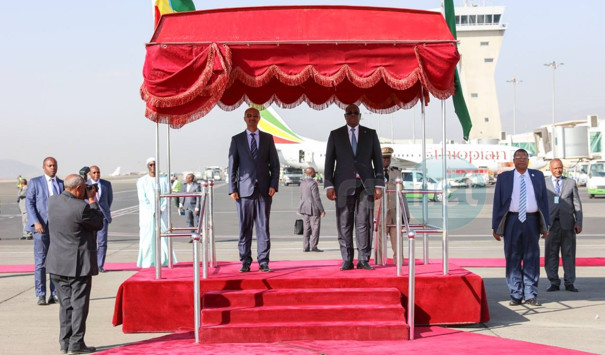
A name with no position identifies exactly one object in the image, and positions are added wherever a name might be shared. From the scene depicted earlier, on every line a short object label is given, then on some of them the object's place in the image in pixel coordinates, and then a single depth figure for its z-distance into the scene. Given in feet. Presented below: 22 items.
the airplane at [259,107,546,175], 216.74
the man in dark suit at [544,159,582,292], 36.81
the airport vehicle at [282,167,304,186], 270.24
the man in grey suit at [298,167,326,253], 57.18
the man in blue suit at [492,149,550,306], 32.53
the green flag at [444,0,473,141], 31.07
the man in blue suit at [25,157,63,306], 33.06
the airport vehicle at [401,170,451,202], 132.85
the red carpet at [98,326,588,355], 23.67
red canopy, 28.25
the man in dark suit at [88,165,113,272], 44.04
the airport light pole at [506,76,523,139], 385.70
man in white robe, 43.06
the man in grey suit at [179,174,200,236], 67.00
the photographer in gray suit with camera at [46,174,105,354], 24.88
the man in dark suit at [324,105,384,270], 30.32
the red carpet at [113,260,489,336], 27.71
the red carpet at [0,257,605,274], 47.44
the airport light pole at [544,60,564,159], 226.40
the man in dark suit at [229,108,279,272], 30.27
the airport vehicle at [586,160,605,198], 152.56
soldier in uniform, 41.06
